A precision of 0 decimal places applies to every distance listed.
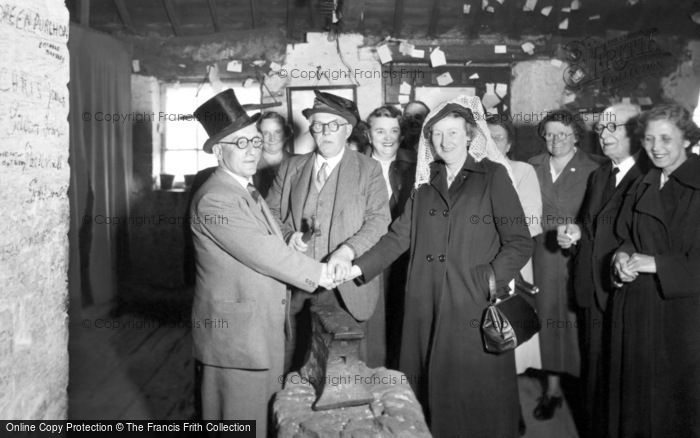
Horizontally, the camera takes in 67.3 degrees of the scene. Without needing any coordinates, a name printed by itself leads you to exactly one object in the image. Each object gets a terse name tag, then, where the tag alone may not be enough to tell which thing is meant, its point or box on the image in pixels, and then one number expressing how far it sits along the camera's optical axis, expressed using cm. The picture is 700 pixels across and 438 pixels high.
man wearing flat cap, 315
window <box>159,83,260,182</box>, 689
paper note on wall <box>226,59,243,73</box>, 669
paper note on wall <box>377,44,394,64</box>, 655
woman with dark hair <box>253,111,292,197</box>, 461
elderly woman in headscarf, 276
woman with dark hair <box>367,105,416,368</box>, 370
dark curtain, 586
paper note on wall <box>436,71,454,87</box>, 664
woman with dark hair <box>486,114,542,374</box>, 363
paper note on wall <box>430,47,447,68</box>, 657
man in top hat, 252
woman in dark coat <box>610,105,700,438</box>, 262
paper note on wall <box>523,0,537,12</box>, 619
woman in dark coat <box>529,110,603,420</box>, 385
